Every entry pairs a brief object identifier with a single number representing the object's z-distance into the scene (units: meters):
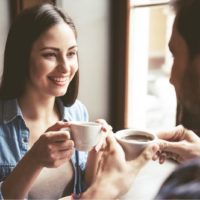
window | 2.25
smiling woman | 1.30
